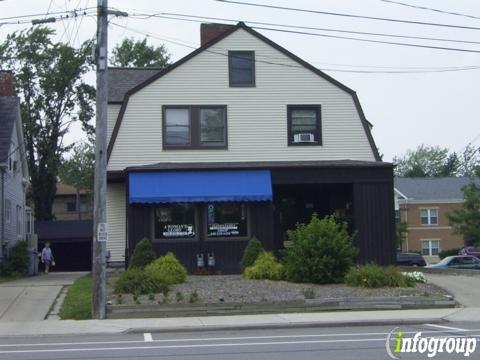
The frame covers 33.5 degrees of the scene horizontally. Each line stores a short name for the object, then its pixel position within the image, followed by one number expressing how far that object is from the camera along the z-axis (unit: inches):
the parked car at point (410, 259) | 1992.4
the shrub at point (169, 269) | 868.6
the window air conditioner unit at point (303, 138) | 1168.8
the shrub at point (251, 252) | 1004.6
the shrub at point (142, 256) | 967.6
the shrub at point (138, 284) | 809.5
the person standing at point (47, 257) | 1545.3
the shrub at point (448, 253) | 2376.5
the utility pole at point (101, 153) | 740.6
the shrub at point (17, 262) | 1310.3
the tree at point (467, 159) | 3752.0
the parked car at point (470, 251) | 2124.8
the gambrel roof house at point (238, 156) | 1058.7
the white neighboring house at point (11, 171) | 1381.6
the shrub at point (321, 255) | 883.4
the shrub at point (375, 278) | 847.7
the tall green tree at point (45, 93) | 2289.6
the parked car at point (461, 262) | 1577.3
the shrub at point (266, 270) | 925.2
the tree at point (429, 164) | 4426.7
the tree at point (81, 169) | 3063.5
